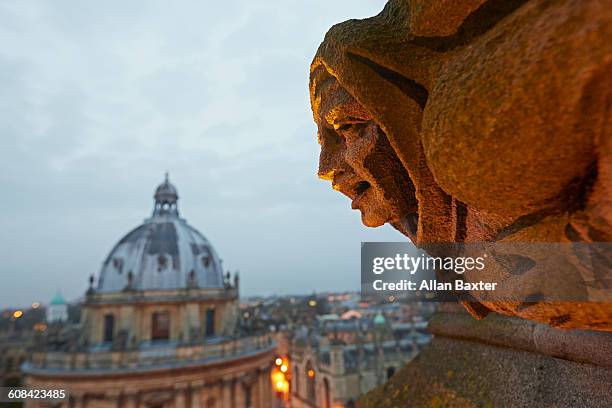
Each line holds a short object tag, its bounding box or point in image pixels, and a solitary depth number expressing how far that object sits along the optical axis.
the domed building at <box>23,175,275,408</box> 24.75
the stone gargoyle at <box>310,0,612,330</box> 1.02
